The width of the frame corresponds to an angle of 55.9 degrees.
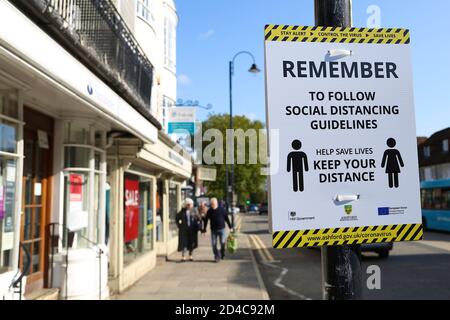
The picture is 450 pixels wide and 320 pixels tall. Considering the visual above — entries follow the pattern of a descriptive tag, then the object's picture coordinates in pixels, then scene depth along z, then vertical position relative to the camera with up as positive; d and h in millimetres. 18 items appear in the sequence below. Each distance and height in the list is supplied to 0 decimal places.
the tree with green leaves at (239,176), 54238 +2851
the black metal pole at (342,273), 2100 -381
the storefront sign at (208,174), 29484 +1790
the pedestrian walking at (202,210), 21188 -597
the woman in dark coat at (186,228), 13469 -967
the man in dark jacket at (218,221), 13578 -737
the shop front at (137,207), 8914 -220
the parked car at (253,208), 74700 -1913
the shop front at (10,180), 4785 +240
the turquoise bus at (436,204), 23002 -536
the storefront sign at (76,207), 6961 -115
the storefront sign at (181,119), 15734 +2958
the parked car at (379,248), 12693 -1593
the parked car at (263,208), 63962 -1660
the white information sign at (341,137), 2053 +296
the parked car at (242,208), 79100 -2049
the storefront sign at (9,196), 4852 +58
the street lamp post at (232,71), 22766 +6868
